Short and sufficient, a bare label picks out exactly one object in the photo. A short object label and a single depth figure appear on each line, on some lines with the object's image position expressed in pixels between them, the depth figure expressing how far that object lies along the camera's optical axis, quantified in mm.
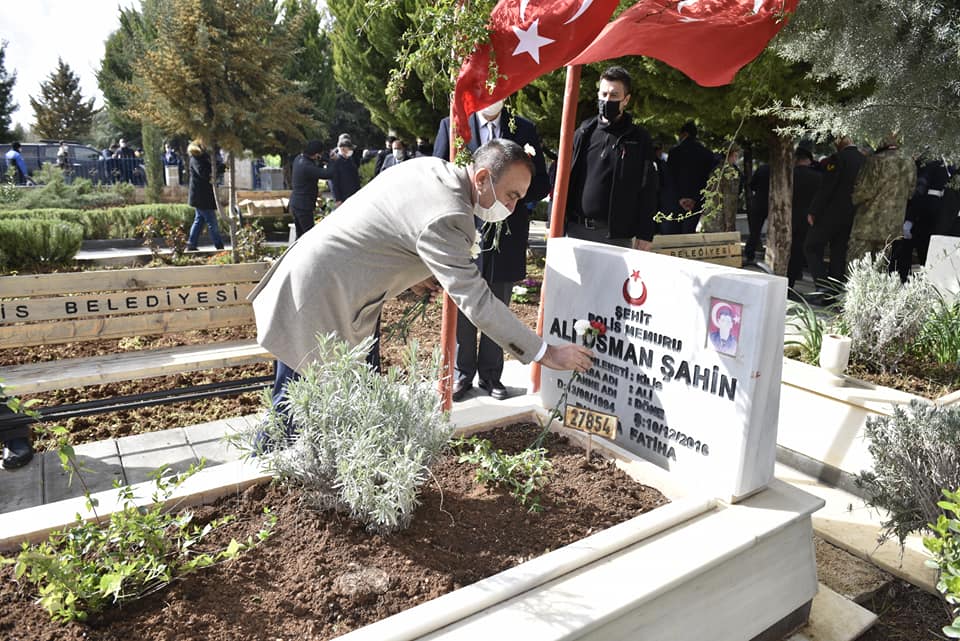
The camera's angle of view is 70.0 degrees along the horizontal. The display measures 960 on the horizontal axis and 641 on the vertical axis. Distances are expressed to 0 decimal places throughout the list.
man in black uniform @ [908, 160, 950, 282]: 9117
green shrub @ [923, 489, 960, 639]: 1644
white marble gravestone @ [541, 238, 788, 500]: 2207
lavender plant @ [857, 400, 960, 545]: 2488
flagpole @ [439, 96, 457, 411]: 3431
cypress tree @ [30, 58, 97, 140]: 44719
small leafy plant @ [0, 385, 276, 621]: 1617
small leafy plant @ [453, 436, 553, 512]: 2299
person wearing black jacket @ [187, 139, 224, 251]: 10570
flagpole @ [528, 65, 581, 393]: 3799
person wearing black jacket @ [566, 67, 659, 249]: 4285
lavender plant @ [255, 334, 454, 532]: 1865
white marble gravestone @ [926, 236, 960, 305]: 4906
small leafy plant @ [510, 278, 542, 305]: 7137
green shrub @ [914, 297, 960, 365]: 4023
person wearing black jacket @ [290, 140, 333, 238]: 9469
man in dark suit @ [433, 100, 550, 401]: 4133
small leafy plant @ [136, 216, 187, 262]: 8375
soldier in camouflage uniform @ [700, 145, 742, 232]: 10055
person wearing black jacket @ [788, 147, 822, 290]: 9391
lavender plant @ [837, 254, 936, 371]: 3881
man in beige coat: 2422
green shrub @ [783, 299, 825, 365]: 4188
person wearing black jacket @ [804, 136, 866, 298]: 7758
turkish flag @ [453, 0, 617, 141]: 2814
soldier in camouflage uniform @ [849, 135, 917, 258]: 7531
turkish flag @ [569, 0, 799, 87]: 3150
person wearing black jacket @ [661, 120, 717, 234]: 7664
